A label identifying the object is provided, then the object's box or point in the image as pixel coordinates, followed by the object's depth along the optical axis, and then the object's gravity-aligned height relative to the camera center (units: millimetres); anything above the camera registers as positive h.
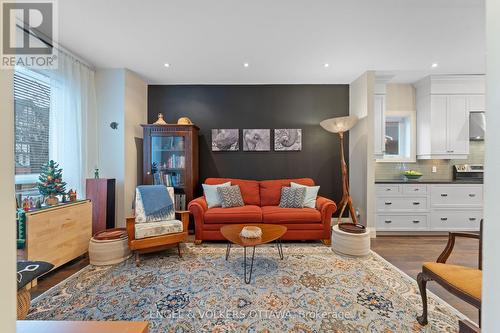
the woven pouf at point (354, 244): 2711 -1023
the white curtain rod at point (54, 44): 2326 +1537
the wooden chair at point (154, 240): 2506 -933
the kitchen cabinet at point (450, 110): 3666 +971
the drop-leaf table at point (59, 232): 2059 -740
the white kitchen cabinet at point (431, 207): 3541 -709
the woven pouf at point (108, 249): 2492 -1004
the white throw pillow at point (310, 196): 3414 -509
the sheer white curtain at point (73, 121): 2739 +624
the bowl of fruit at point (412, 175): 3815 -181
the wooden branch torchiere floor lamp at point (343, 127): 3289 +628
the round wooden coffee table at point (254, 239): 2174 -781
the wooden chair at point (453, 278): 1295 -766
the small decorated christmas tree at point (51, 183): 2385 -200
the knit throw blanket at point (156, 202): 2812 -509
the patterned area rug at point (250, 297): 1633 -1210
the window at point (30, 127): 2324 +454
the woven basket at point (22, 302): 1317 -887
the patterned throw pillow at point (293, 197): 3389 -531
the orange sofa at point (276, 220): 3119 -816
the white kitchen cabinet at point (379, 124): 3680 +723
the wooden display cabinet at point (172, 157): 3592 +146
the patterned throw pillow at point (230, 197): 3406 -518
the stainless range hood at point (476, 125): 3713 +711
